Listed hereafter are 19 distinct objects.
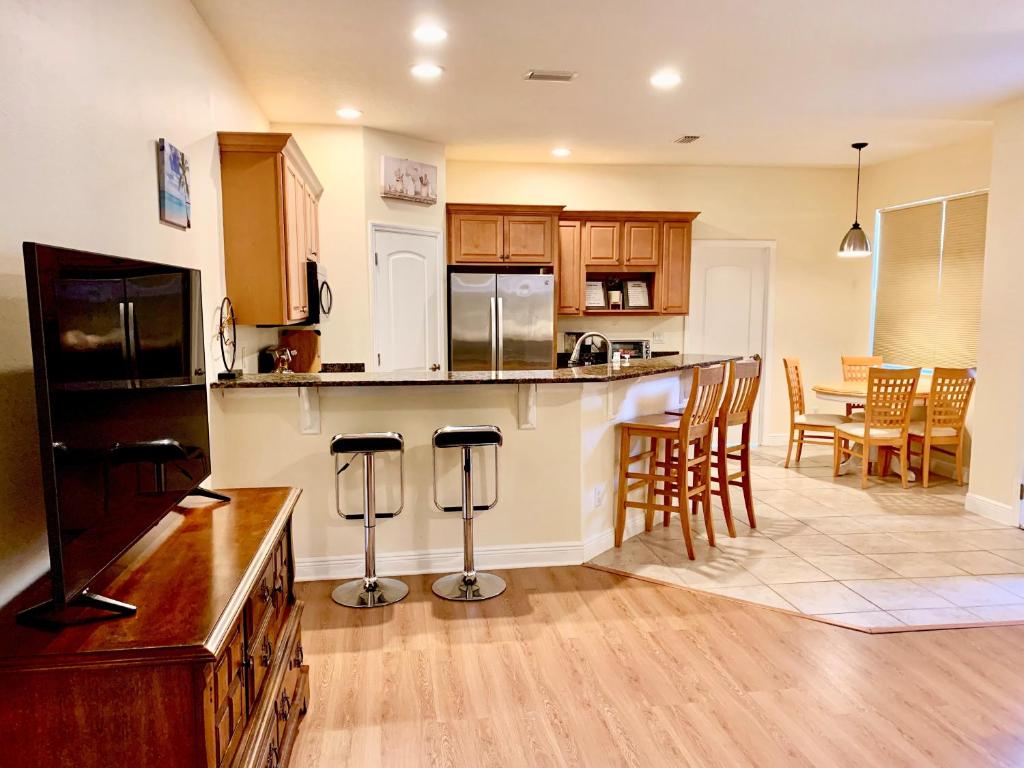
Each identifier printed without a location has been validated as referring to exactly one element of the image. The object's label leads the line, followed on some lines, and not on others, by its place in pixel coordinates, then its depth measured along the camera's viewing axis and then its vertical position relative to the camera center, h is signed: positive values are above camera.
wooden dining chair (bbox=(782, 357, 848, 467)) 5.87 -0.89
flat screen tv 1.24 -0.19
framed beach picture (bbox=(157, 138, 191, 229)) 2.58 +0.51
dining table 5.51 -0.61
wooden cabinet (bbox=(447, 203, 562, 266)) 5.94 +0.71
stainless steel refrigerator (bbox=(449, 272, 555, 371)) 5.86 -0.05
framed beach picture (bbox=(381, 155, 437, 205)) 5.19 +1.06
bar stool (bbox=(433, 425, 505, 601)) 3.19 -1.00
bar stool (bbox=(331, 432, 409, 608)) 3.09 -0.98
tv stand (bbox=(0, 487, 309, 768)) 1.24 -0.67
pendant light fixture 5.77 +0.61
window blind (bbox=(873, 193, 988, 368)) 5.56 +0.31
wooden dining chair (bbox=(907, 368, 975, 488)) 5.24 -0.76
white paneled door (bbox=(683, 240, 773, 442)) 6.81 +0.18
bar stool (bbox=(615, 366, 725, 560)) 3.69 -0.79
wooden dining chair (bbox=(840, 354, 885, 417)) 6.37 -0.45
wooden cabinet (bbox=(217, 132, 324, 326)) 3.34 +0.44
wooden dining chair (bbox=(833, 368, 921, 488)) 5.17 -0.72
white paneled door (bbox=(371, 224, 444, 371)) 5.30 +0.13
